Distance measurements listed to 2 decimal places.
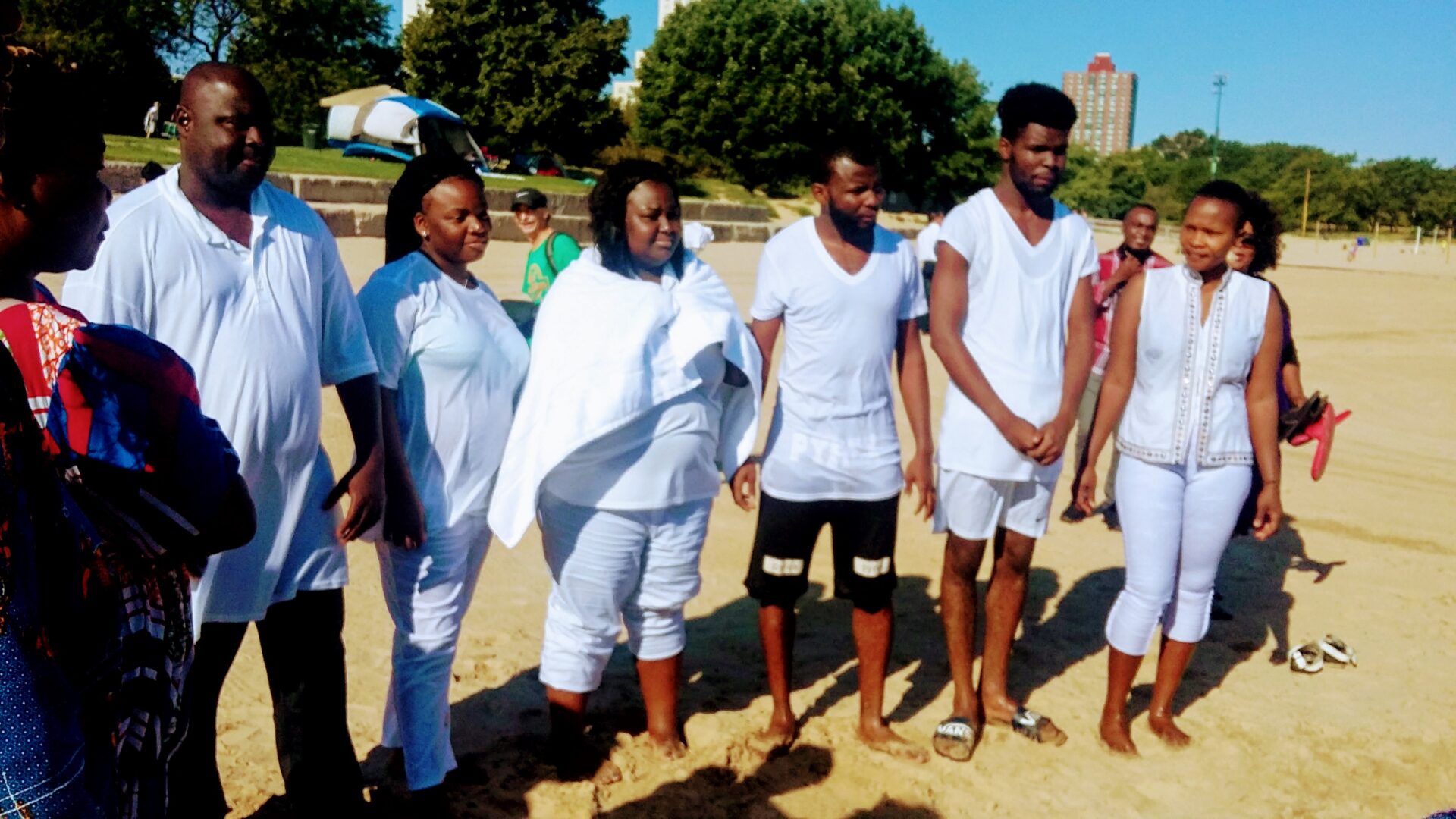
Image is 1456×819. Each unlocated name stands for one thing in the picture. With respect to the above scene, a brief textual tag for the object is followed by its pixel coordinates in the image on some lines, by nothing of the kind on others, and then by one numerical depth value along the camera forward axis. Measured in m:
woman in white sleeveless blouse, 4.07
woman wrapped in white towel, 3.64
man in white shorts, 4.04
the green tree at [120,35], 33.59
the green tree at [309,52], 40.59
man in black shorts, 3.97
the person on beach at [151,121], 23.77
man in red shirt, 7.05
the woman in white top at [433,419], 3.41
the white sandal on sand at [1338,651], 5.29
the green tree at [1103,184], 75.19
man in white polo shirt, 2.79
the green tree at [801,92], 45.06
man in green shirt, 6.74
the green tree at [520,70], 37.72
